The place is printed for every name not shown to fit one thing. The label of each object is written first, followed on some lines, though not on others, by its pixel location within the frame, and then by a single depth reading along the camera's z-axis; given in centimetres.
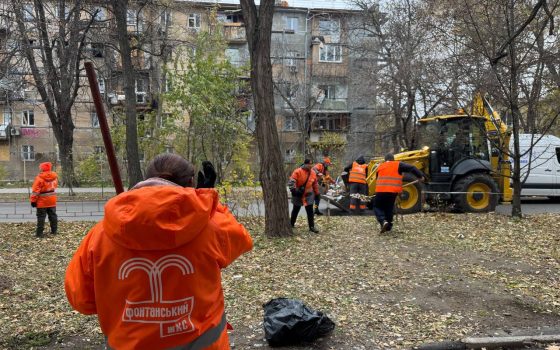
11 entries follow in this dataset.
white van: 1712
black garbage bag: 423
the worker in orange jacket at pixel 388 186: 959
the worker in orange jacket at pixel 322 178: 1380
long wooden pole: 247
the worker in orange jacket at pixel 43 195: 1040
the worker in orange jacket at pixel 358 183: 1354
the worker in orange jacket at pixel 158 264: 179
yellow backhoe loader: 1364
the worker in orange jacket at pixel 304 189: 1025
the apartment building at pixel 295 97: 3088
